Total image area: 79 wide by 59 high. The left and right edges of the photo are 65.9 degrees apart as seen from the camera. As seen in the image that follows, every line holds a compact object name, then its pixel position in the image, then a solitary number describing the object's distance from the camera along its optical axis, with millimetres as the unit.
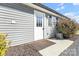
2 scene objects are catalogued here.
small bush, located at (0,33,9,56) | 2315
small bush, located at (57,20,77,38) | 4447
